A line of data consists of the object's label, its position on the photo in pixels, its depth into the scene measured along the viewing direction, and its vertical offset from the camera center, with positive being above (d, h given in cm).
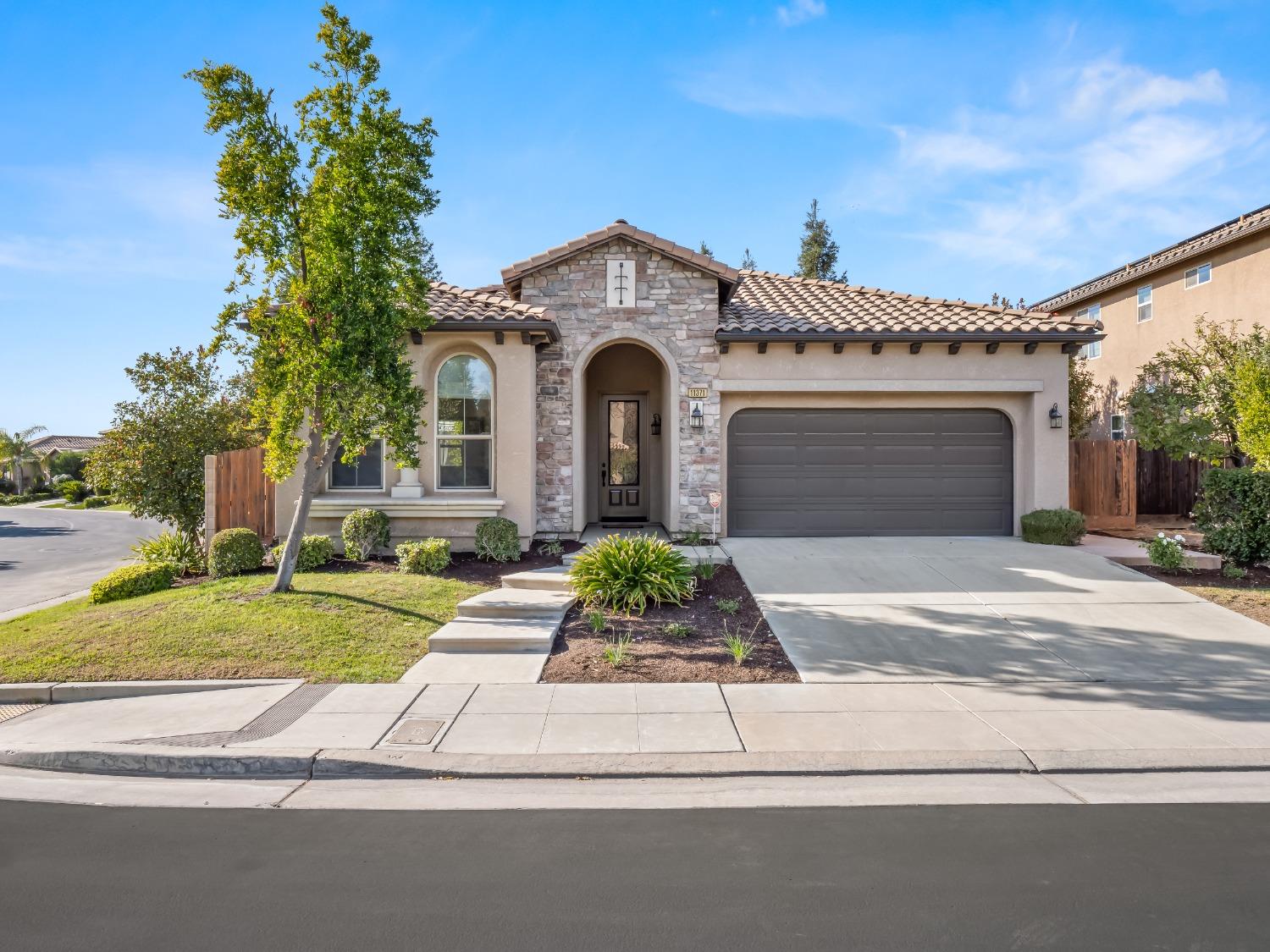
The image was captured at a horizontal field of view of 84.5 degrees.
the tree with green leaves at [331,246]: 818 +284
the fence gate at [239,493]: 1123 -18
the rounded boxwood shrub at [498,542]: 1101 -96
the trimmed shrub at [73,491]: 3969 -46
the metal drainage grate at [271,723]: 507 -187
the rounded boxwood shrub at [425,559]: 1023 -114
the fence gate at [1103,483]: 1402 -11
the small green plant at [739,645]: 687 -171
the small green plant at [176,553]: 1109 -115
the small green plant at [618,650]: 679 -171
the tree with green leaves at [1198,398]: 1505 +182
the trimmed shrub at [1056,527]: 1198 -85
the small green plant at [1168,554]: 1028 -114
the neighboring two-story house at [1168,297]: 1653 +490
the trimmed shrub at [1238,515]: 1063 -60
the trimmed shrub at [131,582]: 917 -135
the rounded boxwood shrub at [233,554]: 1019 -105
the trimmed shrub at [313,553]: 1036 -107
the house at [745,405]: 1206 +135
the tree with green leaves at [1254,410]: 955 +91
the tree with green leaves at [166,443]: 1181 +68
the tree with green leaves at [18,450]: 4400 +211
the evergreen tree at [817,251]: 3775 +1238
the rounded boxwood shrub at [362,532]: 1091 -80
